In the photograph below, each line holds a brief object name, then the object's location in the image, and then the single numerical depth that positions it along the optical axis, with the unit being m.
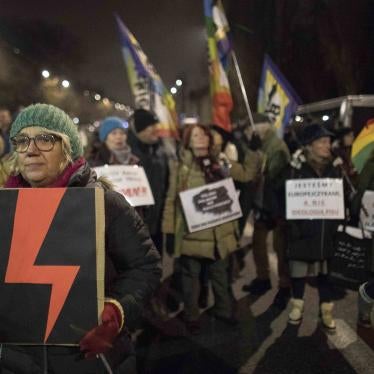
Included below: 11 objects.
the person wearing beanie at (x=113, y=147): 4.83
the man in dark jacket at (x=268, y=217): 5.54
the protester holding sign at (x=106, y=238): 1.81
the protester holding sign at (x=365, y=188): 4.22
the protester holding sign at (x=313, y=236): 4.72
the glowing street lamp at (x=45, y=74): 47.31
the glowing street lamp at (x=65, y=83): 56.73
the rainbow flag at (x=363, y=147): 4.37
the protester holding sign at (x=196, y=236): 4.81
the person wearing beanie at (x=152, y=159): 4.98
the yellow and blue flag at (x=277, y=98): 8.80
